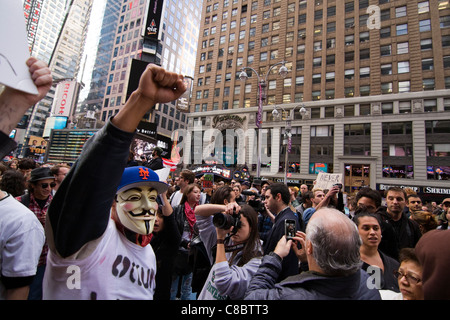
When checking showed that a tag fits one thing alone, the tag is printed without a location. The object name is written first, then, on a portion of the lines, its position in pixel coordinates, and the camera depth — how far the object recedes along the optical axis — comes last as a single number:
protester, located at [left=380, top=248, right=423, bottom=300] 1.89
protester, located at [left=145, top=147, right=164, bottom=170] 5.60
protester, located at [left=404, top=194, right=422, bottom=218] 5.31
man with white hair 1.52
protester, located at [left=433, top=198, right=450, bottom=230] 5.63
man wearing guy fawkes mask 1.00
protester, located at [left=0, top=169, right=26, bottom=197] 2.92
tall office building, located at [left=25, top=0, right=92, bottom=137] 89.14
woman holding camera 2.05
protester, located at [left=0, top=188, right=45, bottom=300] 1.67
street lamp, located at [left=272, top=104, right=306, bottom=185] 18.51
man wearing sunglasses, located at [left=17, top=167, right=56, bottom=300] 3.20
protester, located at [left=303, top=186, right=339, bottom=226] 4.07
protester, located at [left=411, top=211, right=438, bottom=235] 4.23
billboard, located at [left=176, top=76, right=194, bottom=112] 25.19
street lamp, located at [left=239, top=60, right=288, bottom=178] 13.16
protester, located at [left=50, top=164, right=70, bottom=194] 3.69
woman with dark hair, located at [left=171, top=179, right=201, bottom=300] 3.84
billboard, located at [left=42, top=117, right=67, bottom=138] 44.45
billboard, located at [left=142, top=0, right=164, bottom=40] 26.36
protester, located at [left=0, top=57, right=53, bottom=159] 0.96
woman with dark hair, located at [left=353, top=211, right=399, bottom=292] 2.58
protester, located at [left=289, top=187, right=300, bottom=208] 5.99
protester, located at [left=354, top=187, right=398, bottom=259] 3.40
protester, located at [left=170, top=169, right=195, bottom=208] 5.22
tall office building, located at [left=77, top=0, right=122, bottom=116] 65.00
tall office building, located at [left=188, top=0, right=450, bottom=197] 26.05
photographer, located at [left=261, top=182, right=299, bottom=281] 2.64
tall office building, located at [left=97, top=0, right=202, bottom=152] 60.53
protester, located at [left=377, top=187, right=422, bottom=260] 3.77
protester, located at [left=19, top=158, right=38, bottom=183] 5.70
